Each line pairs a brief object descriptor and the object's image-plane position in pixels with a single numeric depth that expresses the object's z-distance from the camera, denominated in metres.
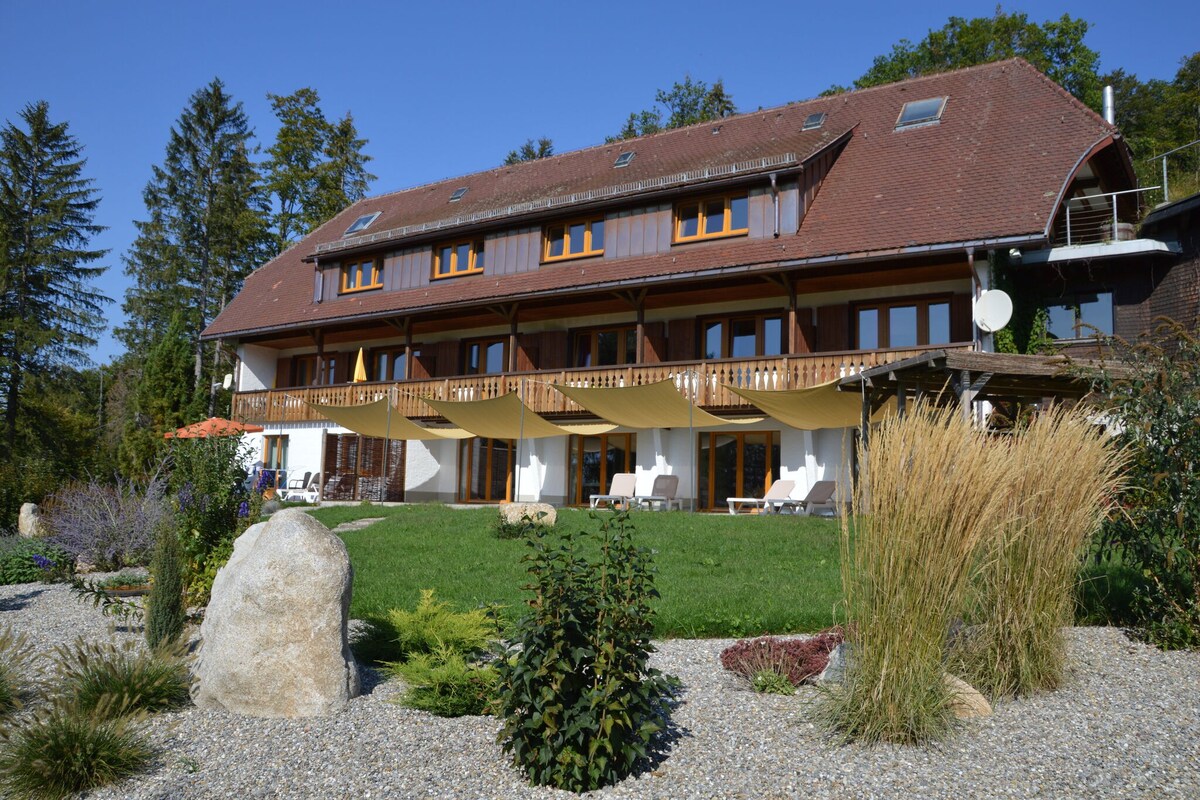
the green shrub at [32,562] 9.22
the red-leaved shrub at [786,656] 5.38
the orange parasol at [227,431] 8.07
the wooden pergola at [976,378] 8.23
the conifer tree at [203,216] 35.66
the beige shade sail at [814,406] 13.78
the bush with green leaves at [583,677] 4.12
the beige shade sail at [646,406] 15.17
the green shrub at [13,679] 5.31
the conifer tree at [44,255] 28.56
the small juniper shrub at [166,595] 5.95
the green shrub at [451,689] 5.05
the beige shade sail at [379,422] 18.70
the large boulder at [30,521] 14.16
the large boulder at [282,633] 5.05
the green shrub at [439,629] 5.82
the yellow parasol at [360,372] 21.25
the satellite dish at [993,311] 13.86
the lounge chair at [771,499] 15.29
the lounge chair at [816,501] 15.11
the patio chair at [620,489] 17.30
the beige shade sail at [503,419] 17.17
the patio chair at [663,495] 16.70
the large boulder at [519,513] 12.24
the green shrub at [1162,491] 5.80
